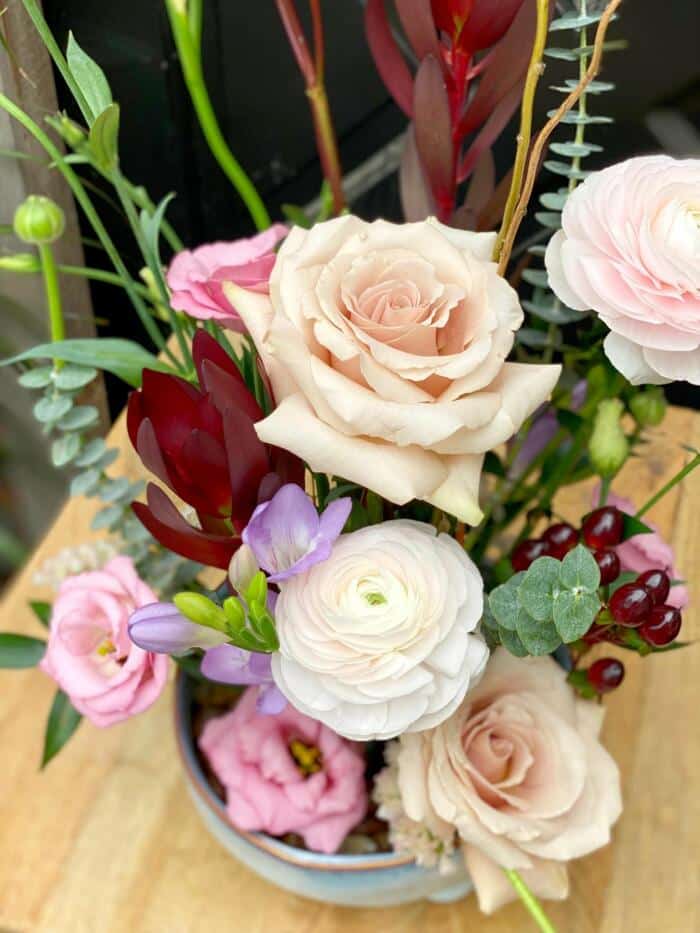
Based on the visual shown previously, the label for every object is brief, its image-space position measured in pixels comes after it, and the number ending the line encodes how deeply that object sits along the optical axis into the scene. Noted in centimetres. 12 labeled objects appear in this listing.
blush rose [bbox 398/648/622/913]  40
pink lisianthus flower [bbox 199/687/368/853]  46
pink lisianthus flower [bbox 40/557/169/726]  41
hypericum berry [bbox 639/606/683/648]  34
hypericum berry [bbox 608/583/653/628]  33
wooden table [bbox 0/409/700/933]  50
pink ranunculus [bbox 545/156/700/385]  30
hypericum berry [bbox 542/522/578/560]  40
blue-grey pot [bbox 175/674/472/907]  44
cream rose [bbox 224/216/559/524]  29
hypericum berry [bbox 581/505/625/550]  39
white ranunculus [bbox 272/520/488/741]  30
